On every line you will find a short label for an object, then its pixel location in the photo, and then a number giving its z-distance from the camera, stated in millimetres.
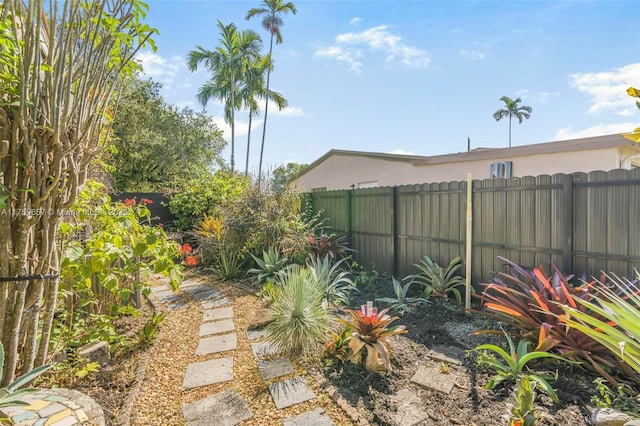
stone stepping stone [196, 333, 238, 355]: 2723
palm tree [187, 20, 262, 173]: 15391
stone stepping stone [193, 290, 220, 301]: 4164
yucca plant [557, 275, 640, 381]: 1509
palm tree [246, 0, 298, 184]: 15859
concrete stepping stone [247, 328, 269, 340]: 2940
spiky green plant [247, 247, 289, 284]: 4498
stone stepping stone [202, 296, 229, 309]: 3857
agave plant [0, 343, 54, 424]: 1130
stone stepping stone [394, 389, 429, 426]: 1800
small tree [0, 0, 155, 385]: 1423
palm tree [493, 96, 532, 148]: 29422
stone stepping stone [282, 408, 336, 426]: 1796
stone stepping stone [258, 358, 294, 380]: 2301
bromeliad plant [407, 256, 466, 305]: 3891
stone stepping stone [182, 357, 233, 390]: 2242
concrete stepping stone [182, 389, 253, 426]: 1837
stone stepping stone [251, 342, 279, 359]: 2600
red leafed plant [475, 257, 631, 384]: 2188
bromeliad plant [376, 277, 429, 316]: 3553
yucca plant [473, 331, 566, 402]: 2012
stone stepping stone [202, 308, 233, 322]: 3465
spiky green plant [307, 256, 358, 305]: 3596
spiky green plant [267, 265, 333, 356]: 2541
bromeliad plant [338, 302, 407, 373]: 2271
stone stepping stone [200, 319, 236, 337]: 3103
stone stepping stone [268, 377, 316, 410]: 1988
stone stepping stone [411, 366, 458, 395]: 2113
